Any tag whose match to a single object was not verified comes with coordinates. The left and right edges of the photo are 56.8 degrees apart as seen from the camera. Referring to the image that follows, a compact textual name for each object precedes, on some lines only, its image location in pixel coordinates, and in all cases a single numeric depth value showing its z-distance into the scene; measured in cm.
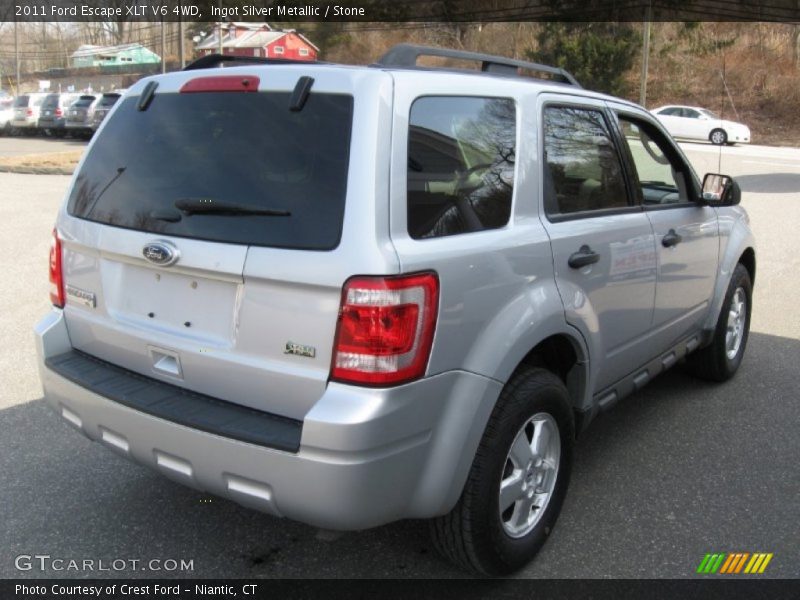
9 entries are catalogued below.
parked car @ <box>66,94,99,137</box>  2931
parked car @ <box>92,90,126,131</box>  2794
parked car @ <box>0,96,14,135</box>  3438
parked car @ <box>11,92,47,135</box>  3325
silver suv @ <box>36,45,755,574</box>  229
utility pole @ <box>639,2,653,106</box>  3041
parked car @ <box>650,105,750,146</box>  2950
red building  5275
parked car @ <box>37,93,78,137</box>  3131
